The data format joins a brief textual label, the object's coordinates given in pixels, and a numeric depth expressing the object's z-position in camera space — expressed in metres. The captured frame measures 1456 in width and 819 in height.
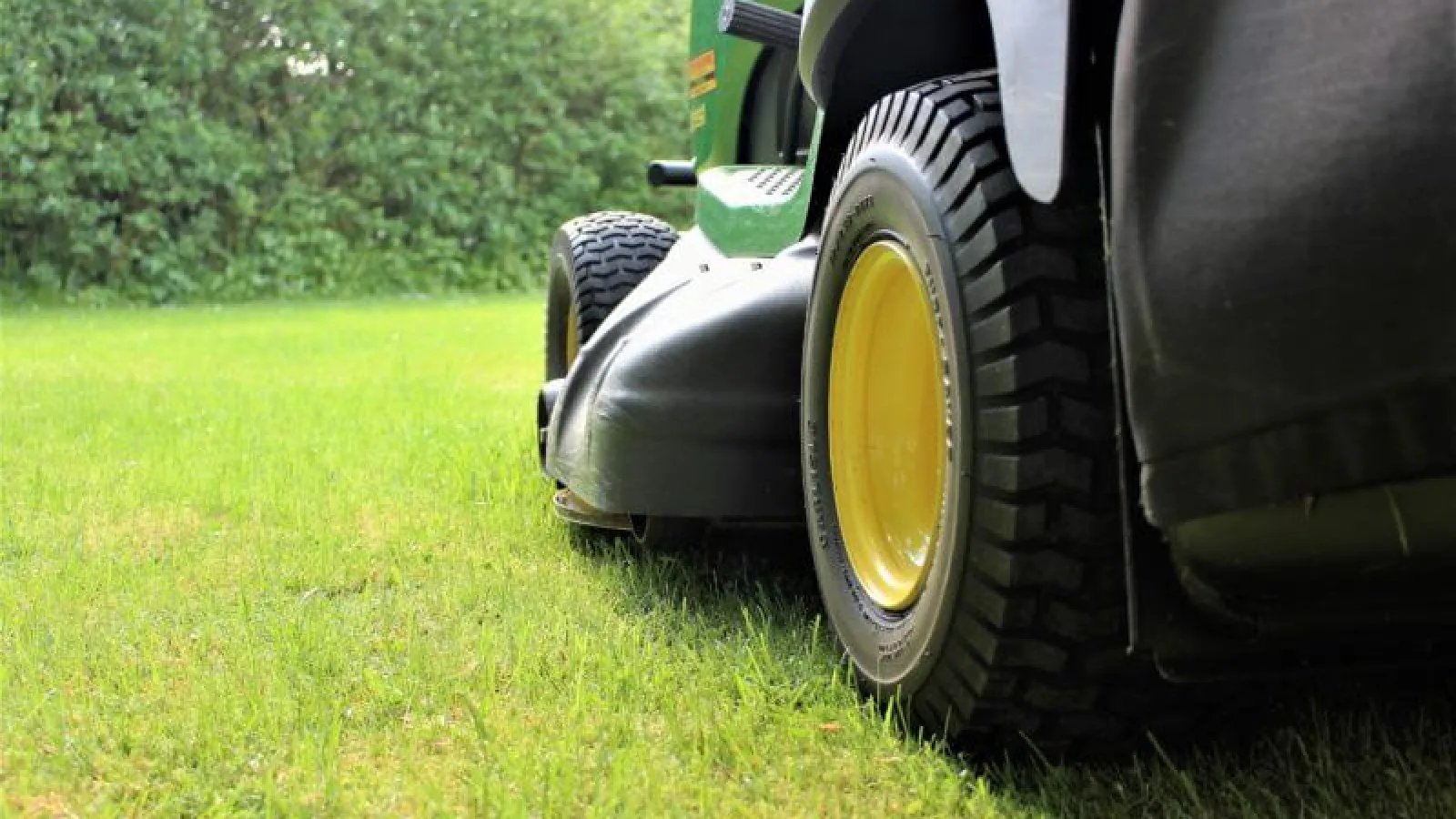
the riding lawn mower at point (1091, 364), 1.08
